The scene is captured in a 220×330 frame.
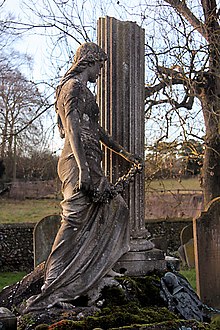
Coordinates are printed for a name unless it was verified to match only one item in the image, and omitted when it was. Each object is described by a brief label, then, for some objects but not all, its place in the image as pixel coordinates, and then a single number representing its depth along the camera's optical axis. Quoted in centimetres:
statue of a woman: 505
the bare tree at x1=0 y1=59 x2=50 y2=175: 1334
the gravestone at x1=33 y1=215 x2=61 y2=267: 859
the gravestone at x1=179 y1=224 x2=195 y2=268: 1137
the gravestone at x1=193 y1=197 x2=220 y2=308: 854
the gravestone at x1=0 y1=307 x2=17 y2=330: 381
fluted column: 601
